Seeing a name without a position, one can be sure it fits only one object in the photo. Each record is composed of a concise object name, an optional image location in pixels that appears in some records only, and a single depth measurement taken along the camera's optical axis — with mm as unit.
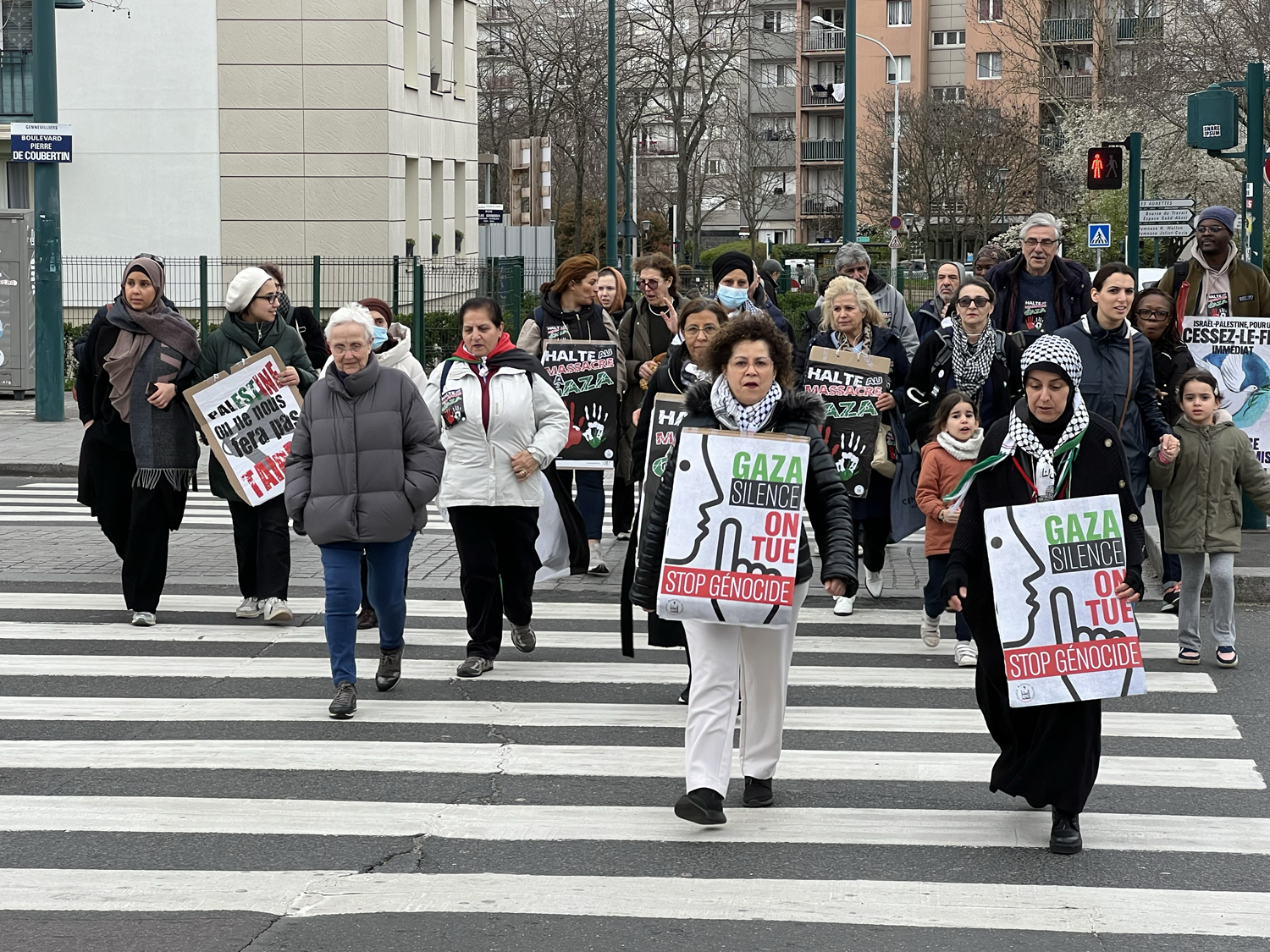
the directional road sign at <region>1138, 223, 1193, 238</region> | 21344
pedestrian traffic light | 18688
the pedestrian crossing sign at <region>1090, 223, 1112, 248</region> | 33844
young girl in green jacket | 8789
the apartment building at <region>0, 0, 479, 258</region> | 29266
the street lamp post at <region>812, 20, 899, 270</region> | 22609
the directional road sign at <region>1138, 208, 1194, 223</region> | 21250
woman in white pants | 6023
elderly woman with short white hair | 7699
